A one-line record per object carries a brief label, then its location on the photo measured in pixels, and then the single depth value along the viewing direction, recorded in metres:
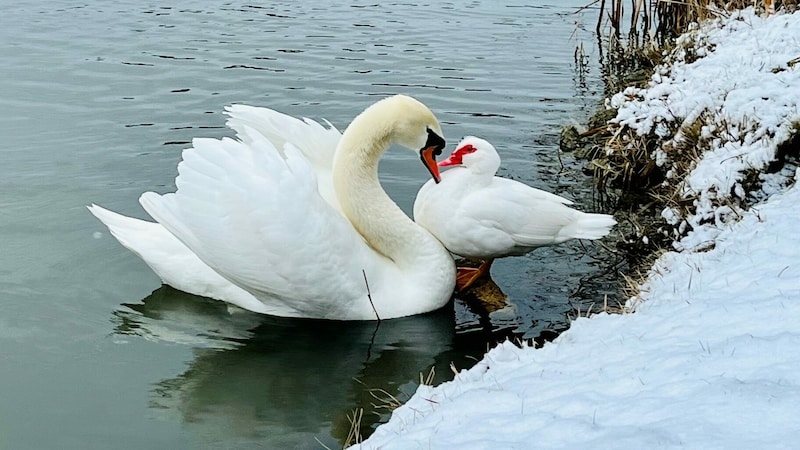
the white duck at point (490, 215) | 5.80
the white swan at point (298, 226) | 5.11
